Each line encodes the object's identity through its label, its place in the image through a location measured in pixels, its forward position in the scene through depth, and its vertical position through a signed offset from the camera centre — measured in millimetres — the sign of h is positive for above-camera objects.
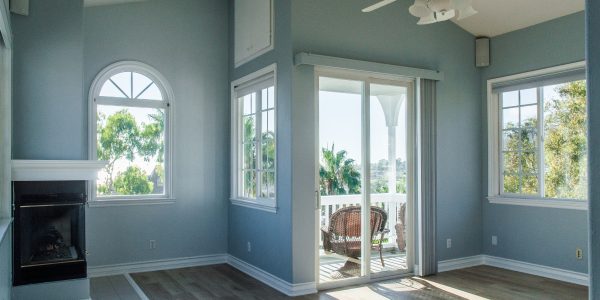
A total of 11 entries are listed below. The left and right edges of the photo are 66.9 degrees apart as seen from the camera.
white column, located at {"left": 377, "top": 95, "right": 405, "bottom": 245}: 5160 +118
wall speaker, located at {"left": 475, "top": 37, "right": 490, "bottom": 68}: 5711 +1309
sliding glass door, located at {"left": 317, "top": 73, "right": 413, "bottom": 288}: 4773 -224
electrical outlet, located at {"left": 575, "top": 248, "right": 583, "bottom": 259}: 4734 -1022
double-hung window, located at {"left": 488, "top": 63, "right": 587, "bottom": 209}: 4855 +204
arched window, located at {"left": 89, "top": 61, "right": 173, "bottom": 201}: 5172 +306
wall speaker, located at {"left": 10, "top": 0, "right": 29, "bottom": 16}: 3863 +1294
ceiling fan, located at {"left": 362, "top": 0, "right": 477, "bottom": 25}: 3363 +1118
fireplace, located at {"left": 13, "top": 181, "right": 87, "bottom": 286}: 3807 -638
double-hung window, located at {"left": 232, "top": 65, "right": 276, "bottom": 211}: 4927 +194
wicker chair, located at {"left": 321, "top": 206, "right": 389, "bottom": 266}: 4816 -811
